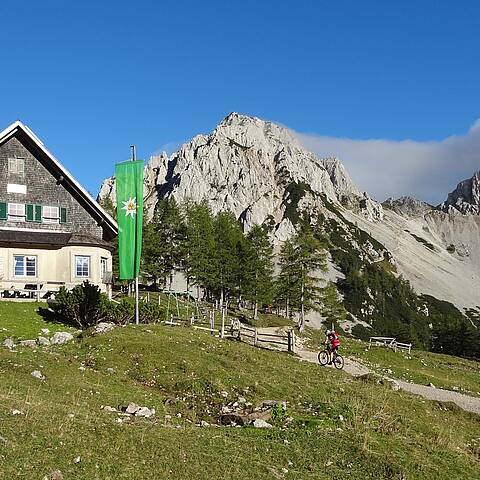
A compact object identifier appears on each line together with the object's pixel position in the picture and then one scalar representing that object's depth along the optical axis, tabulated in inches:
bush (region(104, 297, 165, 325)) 1316.4
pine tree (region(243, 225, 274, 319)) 2827.3
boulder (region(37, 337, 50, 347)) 972.3
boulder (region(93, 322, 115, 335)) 1074.3
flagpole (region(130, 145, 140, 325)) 1221.7
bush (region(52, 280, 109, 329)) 1294.8
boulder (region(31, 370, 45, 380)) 725.3
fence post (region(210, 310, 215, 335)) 1461.9
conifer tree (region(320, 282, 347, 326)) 2642.7
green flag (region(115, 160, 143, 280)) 1237.1
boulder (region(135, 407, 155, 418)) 635.5
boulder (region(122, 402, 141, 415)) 637.3
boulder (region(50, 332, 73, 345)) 1001.5
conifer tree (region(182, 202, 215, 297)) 2807.6
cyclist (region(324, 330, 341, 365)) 1210.0
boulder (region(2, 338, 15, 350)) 903.4
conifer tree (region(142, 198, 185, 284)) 2940.5
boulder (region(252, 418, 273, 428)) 622.5
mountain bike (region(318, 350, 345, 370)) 1222.3
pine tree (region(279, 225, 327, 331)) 2470.5
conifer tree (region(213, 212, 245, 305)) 2815.0
